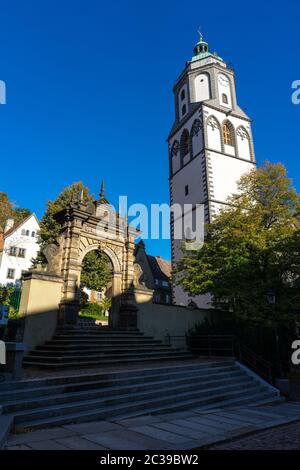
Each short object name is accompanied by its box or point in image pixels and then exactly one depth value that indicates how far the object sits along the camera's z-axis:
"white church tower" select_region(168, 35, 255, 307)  30.53
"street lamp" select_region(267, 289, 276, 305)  13.68
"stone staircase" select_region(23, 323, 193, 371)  10.64
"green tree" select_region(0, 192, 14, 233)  39.38
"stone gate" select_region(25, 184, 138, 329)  13.20
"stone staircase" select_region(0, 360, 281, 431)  6.45
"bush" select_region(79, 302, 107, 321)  31.62
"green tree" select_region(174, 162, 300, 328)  14.64
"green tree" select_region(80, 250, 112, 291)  28.66
